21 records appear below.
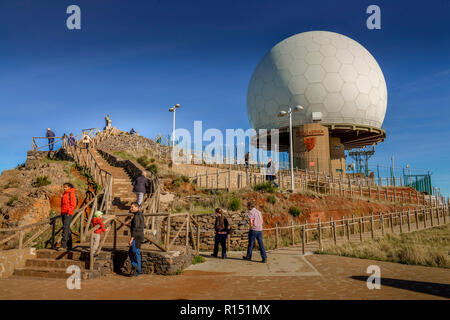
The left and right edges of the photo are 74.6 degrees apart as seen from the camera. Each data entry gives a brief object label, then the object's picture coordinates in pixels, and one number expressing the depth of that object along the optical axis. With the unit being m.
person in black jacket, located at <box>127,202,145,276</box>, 7.04
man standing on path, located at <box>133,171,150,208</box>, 10.77
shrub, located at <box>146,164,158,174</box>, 19.83
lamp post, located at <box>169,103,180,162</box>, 24.78
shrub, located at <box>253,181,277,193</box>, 16.77
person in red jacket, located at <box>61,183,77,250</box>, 7.94
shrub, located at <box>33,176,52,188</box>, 16.69
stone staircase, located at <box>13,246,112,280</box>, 6.92
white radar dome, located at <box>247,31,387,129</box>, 28.22
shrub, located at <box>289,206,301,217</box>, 15.89
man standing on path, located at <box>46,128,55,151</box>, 24.50
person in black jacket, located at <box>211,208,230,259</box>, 9.78
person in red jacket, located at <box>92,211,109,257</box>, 7.29
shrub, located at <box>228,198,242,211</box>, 14.09
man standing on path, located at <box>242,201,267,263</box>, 9.00
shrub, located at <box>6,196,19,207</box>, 14.54
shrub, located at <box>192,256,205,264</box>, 8.93
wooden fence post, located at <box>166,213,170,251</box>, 7.60
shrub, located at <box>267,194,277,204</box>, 15.83
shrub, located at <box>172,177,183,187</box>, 17.80
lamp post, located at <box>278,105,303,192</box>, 17.58
